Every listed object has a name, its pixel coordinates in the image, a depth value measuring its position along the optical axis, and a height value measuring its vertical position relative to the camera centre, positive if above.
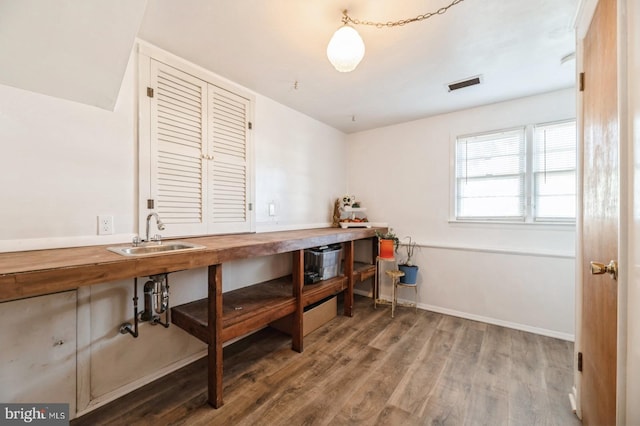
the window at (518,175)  2.62 +0.43
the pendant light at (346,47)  1.54 +0.99
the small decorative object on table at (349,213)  3.61 +0.00
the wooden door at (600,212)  1.01 +0.01
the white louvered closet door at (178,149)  1.93 +0.50
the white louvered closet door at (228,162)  2.29 +0.47
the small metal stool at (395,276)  3.12 -0.77
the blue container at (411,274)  3.23 -0.76
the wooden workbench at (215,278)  1.08 -0.31
